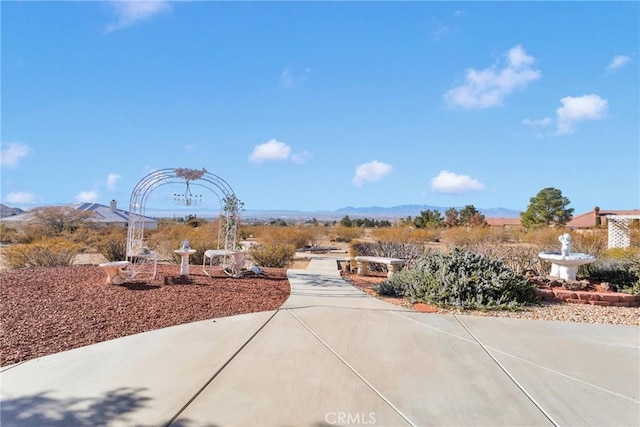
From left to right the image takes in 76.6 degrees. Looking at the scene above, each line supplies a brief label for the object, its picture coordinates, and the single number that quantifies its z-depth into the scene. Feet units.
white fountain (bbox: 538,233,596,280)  31.04
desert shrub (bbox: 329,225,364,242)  107.88
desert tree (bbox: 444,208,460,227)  134.00
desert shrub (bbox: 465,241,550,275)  36.35
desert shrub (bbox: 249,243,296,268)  45.19
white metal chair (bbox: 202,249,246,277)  34.14
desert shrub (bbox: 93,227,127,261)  48.24
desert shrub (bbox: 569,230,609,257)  45.57
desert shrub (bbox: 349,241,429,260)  46.15
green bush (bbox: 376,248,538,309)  25.50
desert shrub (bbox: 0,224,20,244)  72.35
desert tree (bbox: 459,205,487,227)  128.38
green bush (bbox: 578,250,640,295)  30.26
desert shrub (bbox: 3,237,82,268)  40.32
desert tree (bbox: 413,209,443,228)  124.88
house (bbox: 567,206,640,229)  136.37
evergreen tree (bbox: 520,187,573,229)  145.89
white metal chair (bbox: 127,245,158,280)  30.45
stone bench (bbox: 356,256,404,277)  35.06
